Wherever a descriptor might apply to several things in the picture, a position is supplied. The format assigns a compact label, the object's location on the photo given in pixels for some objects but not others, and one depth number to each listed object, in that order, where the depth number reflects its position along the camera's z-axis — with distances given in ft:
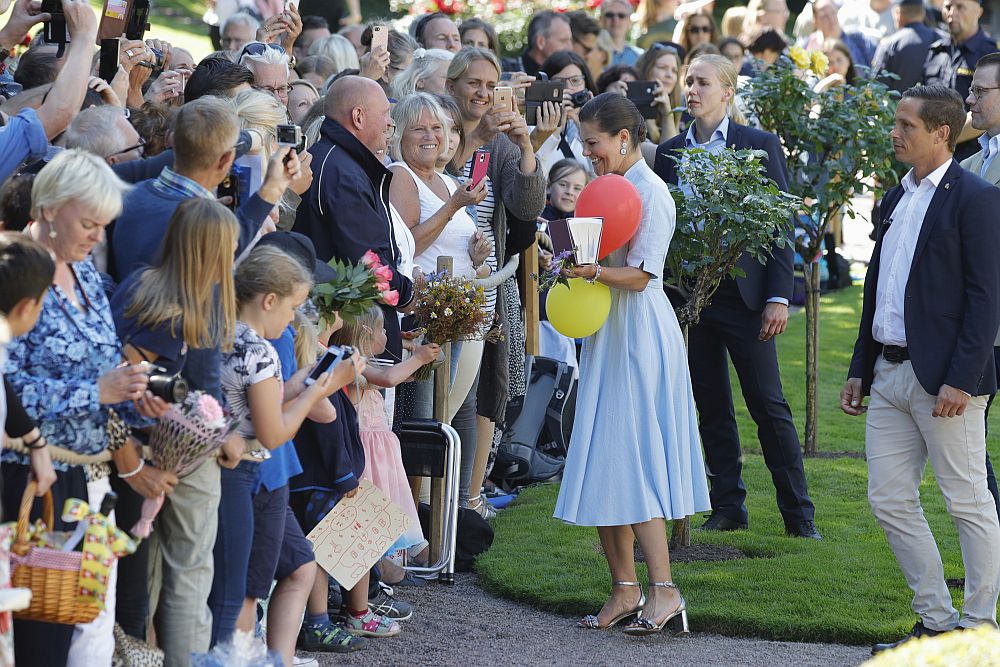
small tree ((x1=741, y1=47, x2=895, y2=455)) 54.70
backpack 52.75
